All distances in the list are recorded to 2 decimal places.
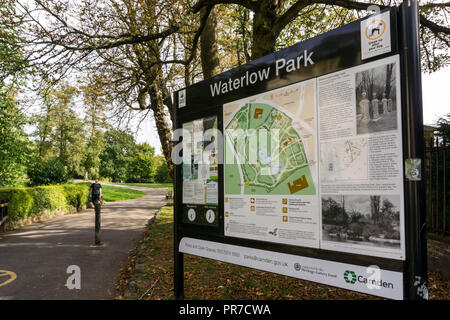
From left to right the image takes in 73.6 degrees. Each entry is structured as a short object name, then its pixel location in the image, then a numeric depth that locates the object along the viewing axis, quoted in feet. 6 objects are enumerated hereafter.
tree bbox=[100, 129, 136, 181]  228.63
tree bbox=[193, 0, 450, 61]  20.39
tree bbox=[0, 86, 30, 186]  52.60
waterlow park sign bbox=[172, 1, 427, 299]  7.35
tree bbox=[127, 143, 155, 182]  273.95
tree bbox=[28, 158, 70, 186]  68.69
